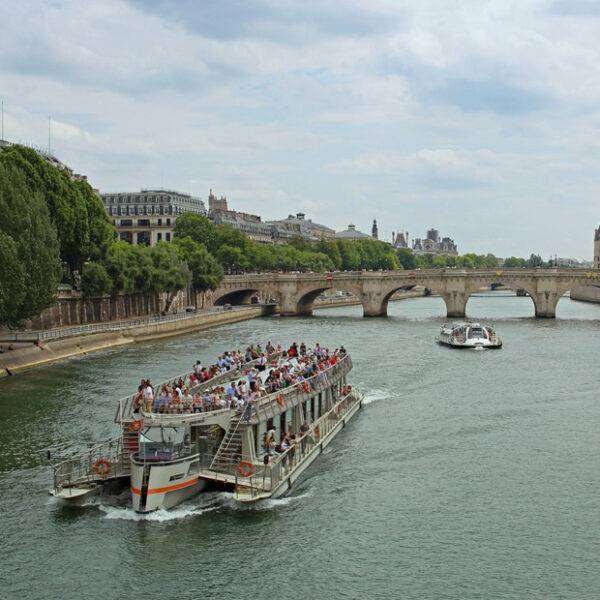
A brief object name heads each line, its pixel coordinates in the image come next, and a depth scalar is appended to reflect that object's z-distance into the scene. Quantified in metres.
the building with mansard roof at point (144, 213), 145.38
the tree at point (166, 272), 85.00
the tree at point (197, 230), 132.62
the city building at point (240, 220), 177.00
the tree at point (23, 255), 47.97
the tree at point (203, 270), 102.88
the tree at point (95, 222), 73.38
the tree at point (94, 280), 70.94
